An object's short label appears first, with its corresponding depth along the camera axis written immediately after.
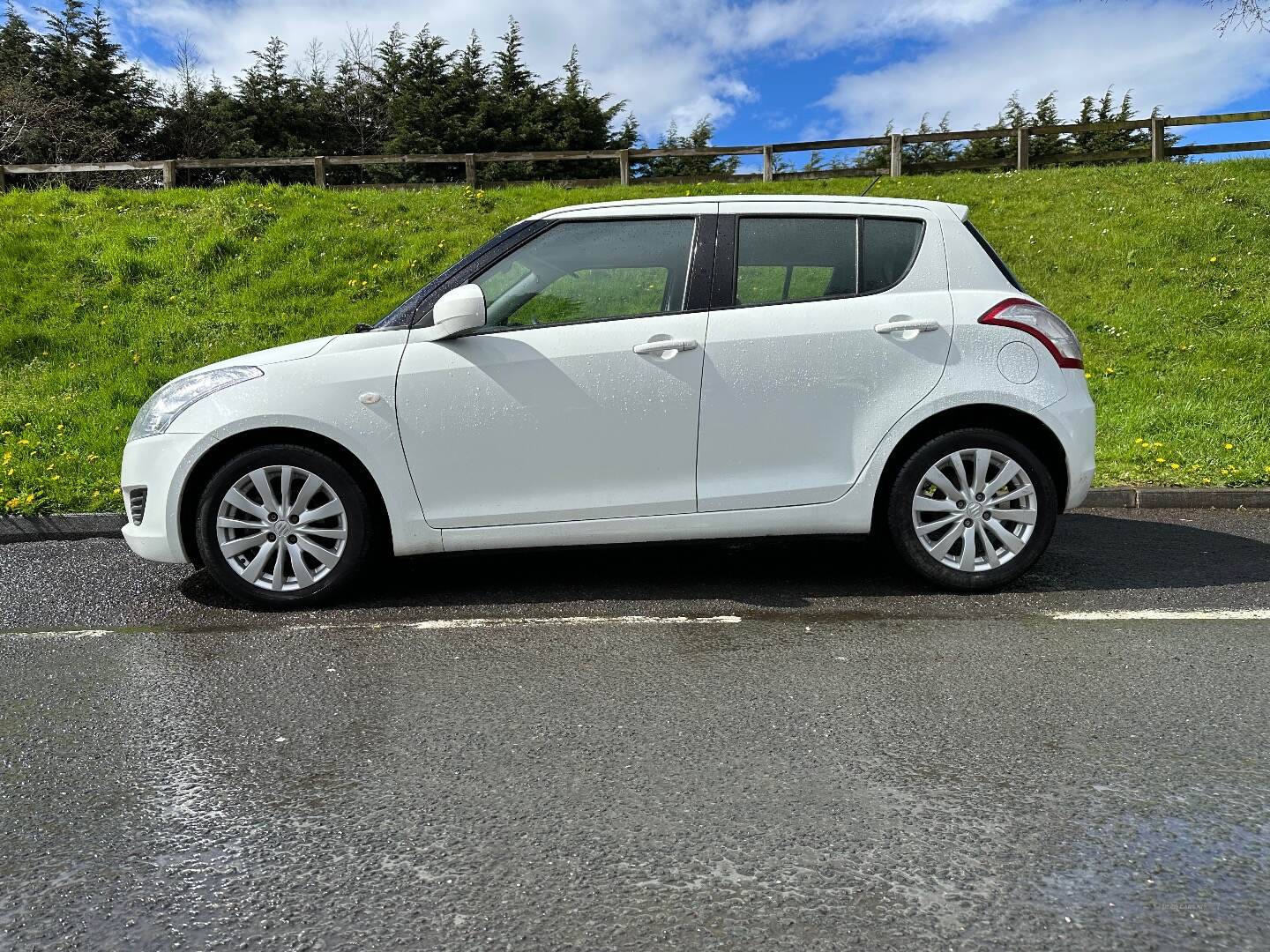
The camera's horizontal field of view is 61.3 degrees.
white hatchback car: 4.62
